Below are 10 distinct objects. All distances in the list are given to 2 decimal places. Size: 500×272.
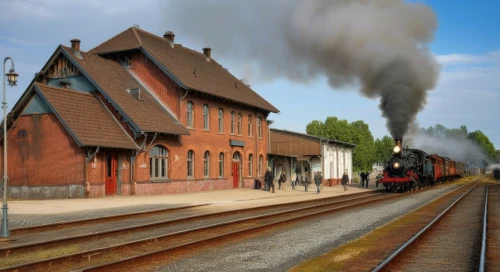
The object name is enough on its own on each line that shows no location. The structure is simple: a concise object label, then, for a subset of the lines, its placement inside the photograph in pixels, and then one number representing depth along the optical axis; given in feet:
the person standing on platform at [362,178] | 142.45
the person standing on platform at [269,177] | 108.47
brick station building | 80.38
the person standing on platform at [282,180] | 118.11
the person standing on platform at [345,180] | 121.32
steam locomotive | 102.06
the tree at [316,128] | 288.63
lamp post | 42.09
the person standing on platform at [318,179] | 108.57
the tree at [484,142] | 447.01
